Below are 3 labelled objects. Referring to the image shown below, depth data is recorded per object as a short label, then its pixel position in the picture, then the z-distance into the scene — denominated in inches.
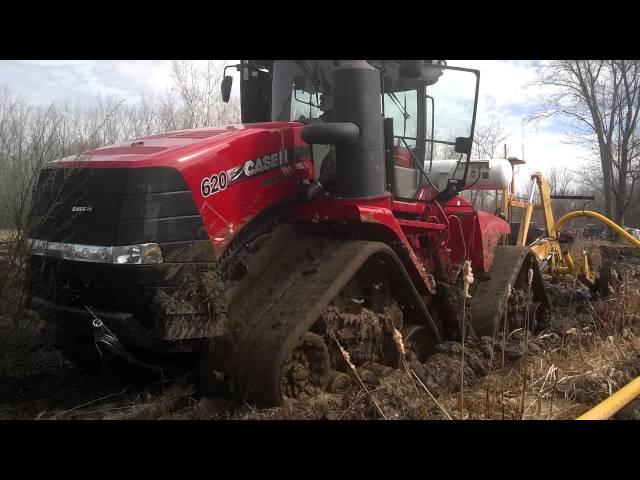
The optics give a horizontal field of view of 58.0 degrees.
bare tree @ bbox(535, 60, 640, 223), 946.7
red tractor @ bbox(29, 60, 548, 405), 141.3
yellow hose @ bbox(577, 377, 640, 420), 133.9
